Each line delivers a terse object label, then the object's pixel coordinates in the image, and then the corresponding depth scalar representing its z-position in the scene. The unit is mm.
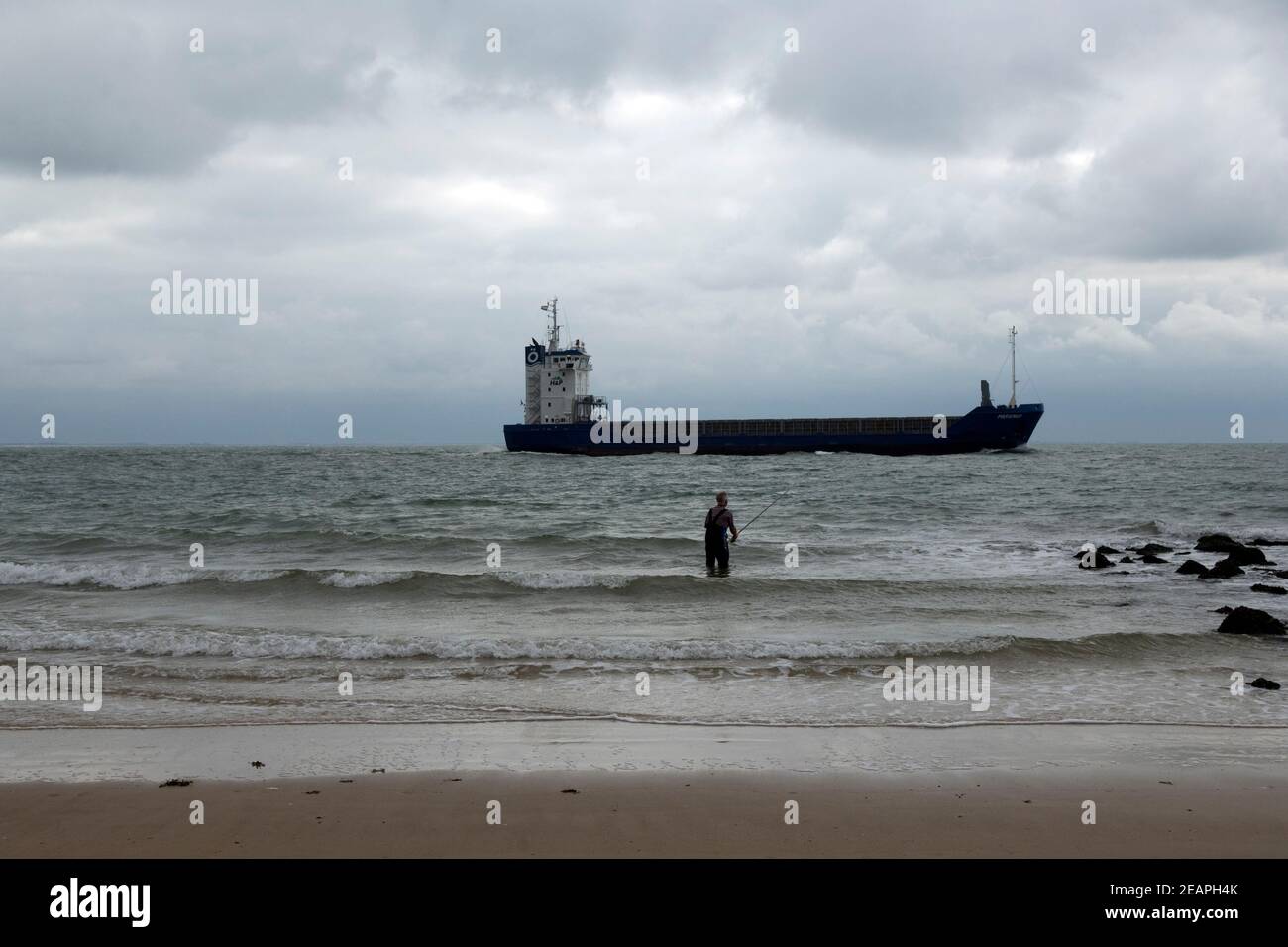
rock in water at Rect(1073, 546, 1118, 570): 18253
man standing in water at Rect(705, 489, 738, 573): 16734
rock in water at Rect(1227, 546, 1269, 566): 18094
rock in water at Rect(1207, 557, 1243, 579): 16531
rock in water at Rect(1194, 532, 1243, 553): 20253
